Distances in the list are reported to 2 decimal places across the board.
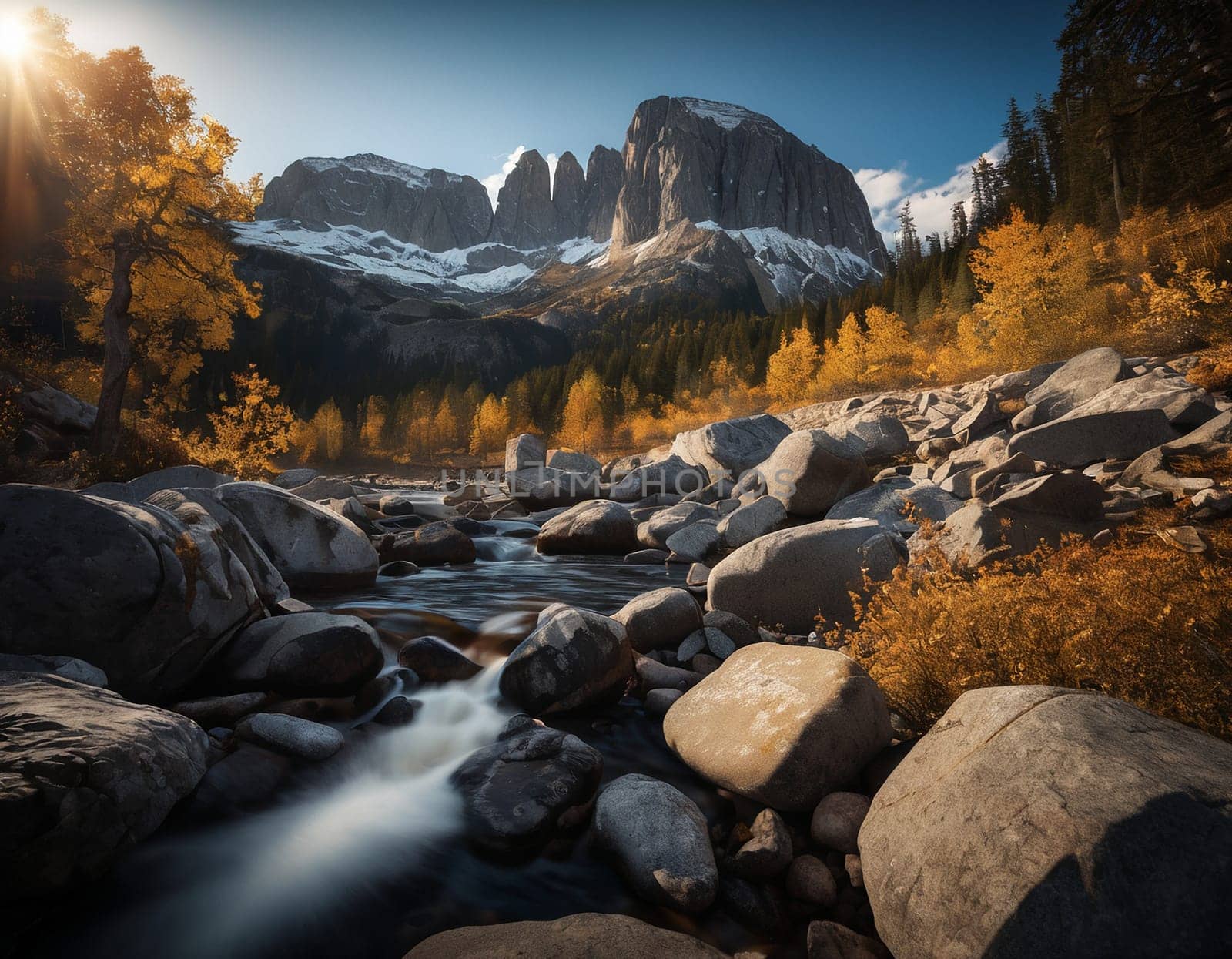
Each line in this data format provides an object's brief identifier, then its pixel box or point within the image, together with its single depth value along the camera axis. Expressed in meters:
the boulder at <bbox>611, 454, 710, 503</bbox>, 22.42
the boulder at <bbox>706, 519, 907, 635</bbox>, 6.57
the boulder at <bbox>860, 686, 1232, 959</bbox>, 1.94
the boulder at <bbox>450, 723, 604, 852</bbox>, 3.63
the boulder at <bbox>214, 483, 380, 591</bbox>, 8.29
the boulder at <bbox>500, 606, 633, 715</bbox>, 5.36
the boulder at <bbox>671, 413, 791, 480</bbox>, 21.38
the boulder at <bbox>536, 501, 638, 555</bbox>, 14.05
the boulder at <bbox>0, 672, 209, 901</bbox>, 2.50
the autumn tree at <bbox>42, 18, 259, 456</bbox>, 12.39
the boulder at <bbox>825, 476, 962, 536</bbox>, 9.98
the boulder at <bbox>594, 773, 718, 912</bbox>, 3.08
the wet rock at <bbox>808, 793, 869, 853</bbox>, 3.27
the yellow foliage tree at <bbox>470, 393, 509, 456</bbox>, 73.56
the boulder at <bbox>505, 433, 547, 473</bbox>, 27.84
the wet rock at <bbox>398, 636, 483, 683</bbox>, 6.07
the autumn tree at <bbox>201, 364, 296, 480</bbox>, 15.79
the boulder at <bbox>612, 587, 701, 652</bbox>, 6.50
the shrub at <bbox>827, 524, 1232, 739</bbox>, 3.21
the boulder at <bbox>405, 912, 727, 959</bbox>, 2.37
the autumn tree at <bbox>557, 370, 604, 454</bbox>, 66.00
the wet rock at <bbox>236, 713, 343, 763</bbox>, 4.30
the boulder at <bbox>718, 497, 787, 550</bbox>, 12.45
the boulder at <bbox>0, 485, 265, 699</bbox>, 4.03
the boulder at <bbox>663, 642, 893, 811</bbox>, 3.60
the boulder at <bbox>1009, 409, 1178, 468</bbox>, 10.70
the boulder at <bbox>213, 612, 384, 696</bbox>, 5.14
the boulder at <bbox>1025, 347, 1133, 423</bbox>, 14.13
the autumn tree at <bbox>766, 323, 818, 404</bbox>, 51.31
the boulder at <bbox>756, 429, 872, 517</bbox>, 12.84
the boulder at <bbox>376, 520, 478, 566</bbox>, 12.73
